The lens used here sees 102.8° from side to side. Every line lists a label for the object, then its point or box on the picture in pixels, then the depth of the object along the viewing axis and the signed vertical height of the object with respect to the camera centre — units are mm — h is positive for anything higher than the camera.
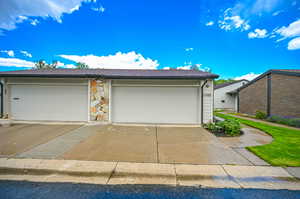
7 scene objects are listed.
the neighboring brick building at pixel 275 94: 8119 +571
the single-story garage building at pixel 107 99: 6637 -31
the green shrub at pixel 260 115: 9803 -1191
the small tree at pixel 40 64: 27719 +7815
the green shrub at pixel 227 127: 5379 -1279
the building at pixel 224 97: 18969 +493
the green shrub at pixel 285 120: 7188 -1283
